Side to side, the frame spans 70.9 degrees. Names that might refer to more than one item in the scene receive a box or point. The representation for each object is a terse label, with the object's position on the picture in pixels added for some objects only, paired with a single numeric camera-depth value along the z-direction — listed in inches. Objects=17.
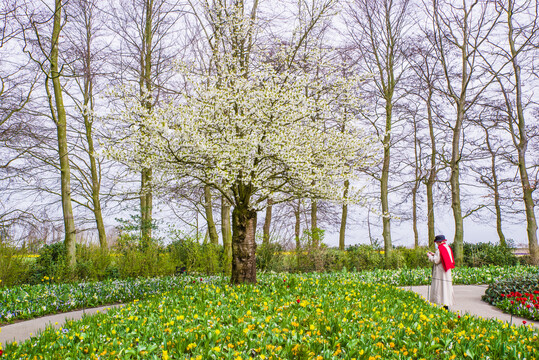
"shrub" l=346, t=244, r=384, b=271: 580.7
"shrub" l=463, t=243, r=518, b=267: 621.3
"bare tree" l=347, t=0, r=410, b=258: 604.7
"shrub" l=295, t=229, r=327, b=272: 522.3
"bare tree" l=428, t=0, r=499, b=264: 593.0
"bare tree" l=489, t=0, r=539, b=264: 596.4
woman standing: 298.2
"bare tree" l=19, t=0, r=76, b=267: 408.9
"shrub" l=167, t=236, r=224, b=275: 470.4
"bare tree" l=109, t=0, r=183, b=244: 546.6
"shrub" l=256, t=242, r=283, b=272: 517.7
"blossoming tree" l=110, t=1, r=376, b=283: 300.8
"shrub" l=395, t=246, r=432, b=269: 613.3
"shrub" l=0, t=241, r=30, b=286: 362.3
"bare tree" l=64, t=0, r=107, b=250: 483.2
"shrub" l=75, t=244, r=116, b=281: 423.3
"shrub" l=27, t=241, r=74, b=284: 400.4
